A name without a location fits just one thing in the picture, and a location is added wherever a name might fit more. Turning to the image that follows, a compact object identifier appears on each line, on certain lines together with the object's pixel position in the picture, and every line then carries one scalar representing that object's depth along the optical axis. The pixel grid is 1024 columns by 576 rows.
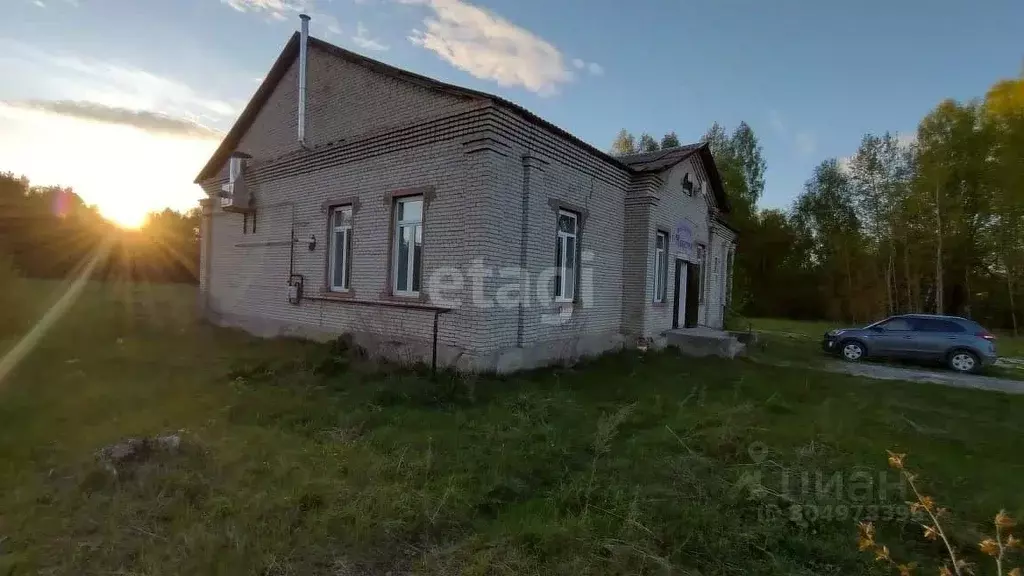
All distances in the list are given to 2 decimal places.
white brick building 7.93
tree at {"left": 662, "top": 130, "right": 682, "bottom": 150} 34.59
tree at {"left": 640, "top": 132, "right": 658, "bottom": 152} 34.50
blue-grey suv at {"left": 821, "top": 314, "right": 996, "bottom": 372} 11.88
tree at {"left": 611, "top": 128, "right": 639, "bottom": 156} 33.88
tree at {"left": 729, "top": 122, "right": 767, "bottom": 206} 33.31
